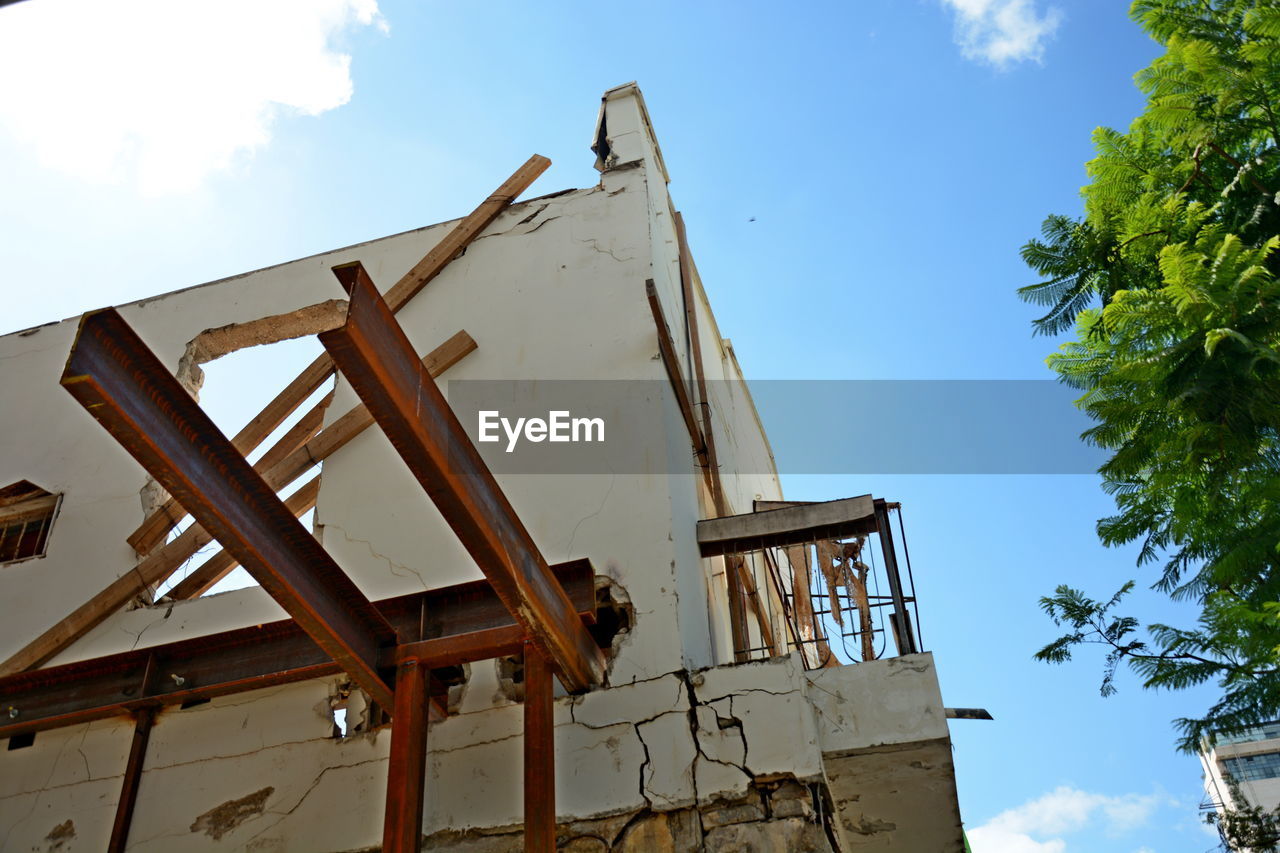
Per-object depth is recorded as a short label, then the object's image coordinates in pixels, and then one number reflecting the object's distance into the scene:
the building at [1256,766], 50.94
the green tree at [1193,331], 6.70
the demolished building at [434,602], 4.26
